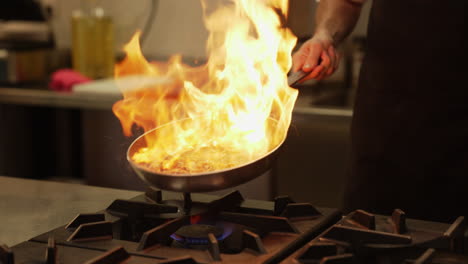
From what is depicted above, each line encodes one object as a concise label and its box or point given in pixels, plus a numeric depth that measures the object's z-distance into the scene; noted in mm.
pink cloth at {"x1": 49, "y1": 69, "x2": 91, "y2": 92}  4498
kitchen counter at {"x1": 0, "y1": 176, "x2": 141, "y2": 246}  2592
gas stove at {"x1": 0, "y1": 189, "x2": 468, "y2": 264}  2394
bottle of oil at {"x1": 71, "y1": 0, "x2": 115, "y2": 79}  4876
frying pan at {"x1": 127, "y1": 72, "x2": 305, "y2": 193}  2475
